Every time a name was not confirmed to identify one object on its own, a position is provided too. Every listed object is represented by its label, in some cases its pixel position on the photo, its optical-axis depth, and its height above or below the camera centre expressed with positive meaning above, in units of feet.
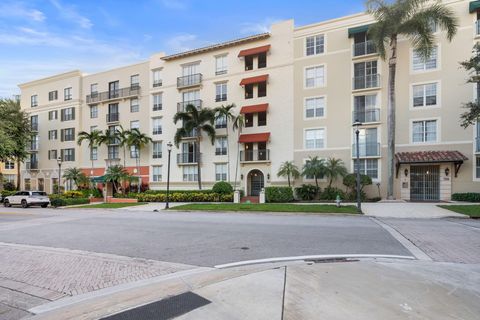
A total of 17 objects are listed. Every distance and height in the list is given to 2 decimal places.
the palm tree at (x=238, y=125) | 93.97 +12.98
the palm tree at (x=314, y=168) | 80.89 -1.22
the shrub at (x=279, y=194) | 82.74 -8.64
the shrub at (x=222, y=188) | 91.30 -7.55
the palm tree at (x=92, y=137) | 116.78 +10.89
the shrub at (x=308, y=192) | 84.53 -8.18
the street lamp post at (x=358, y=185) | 56.17 -4.17
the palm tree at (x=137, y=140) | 109.09 +9.14
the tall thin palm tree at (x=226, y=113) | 93.20 +16.51
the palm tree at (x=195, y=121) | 97.66 +14.42
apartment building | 76.07 +18.86
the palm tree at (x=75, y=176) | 120.37 -4.84
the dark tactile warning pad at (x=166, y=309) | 13.05 -6.80
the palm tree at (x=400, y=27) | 68.49 +32.79
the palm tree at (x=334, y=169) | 80.64 -1.52
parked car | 90.05 -10.70
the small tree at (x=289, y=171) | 86.74 -2.17
